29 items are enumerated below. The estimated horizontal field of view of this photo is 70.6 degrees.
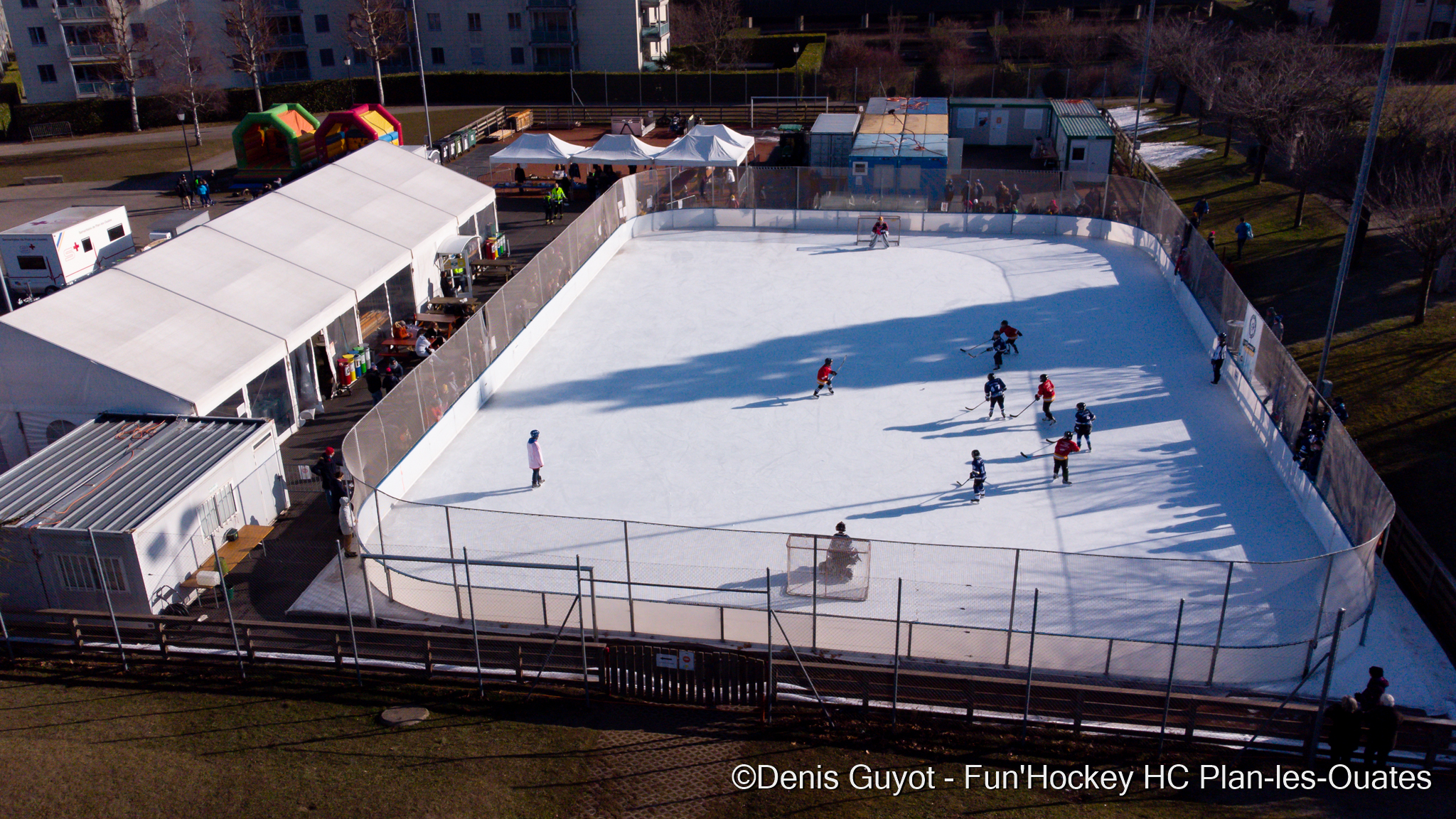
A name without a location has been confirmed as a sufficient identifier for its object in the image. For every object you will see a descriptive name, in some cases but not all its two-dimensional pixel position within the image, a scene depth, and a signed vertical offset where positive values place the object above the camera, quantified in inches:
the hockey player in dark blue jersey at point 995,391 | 823.7 -274.7
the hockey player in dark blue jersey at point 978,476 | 698.8 -288.3
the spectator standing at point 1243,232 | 1173.1 -227.3
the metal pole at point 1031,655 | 459.1 -279.1
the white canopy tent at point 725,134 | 1494.8 -140.1
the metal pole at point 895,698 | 487.9 -304.2
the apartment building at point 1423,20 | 2146.9 -7.7
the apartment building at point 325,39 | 2246.6 +0.9
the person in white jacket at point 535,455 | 734.9 -281.4
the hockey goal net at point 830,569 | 551.2 -275.7
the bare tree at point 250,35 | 2151.8 +14.4
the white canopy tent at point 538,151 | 1486.2 -157.3
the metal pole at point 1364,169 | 673.6 -97.6
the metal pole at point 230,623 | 528.1 -281.5
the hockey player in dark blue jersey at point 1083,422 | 761.0 -276.4
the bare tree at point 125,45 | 2046.0 -0.3
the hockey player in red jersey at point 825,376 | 877.8 -278.3
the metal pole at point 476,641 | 517.7 -289.1
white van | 1093.8 -207.8
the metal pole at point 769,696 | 503.5 -306.6
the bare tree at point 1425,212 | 907.4 -168.0
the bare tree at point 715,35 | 2310.5 -7.0
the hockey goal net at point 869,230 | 1341.0 -252.5
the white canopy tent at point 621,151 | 1473.9 -160.0
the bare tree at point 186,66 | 1969.7 -44.1
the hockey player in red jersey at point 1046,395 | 822.5 -277.8
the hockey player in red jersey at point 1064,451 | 719.7 -281.6
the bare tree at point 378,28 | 2198.6 +22.5
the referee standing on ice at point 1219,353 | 886.4 -270.3
